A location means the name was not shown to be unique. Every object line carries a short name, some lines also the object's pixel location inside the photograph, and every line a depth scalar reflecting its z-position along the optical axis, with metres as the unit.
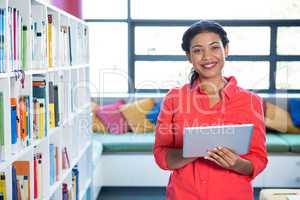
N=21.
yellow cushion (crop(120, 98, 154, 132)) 4.90
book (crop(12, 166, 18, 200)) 1.95
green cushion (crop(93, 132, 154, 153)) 4.37
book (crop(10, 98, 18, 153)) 1.89
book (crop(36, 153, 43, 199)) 2.33
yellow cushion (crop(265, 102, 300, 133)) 4.89
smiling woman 1.72
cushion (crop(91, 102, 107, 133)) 4.87
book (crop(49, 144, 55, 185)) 2.58
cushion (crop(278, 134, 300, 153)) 4.35
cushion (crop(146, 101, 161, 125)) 4.93
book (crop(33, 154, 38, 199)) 2.26
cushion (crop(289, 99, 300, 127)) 4.92
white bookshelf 1.82
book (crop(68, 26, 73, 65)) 3.09
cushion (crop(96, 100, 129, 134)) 4.87
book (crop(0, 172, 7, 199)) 1.82
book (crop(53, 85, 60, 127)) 2.66
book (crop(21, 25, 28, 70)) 2.04
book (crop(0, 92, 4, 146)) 1.78
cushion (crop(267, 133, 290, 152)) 4.34
